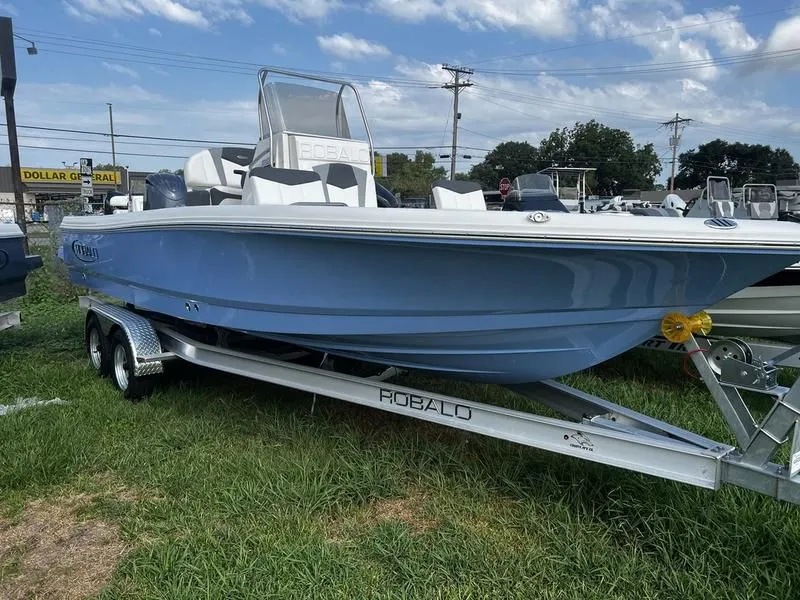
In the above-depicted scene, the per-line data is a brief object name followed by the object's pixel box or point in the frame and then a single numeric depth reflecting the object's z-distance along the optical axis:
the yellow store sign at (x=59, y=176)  44.16
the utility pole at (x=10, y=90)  7.90
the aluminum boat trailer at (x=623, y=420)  2.07
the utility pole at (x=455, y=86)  36.28
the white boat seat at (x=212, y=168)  4.93
